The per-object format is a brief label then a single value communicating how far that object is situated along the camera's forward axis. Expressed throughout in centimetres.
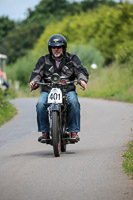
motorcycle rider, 1784
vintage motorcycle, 1691
